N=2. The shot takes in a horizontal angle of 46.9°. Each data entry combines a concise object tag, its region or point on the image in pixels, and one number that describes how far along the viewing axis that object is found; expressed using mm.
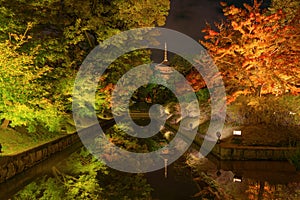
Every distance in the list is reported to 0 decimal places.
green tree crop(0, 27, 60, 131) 12953
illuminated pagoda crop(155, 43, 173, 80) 63469
